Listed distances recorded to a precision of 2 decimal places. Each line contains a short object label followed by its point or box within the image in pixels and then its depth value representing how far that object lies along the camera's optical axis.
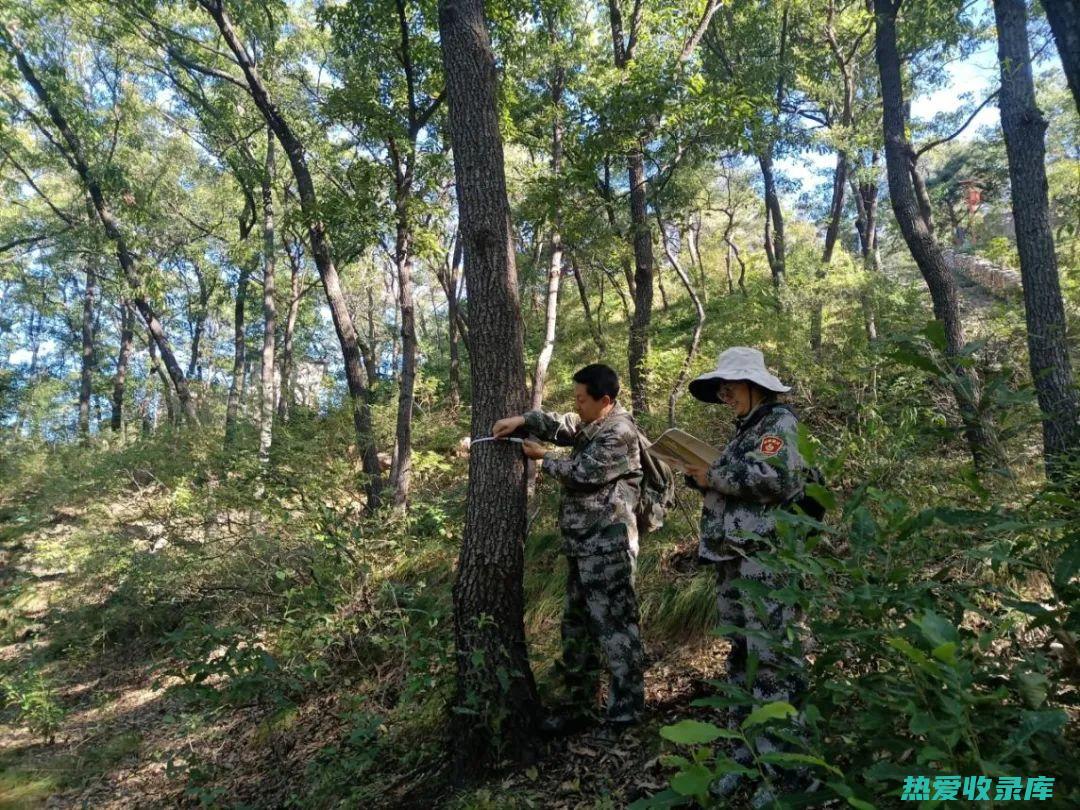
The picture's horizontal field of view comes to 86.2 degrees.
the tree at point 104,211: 10.91
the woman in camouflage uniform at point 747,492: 2.57
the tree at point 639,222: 7.25
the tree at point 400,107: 6.96
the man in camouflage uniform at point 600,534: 3.18
